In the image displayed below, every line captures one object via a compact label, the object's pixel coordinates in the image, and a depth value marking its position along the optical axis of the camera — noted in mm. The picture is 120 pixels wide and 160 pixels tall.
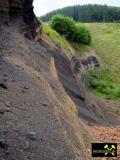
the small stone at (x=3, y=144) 3781
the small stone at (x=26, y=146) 3970
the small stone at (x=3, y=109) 4402
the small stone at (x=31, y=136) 4239
